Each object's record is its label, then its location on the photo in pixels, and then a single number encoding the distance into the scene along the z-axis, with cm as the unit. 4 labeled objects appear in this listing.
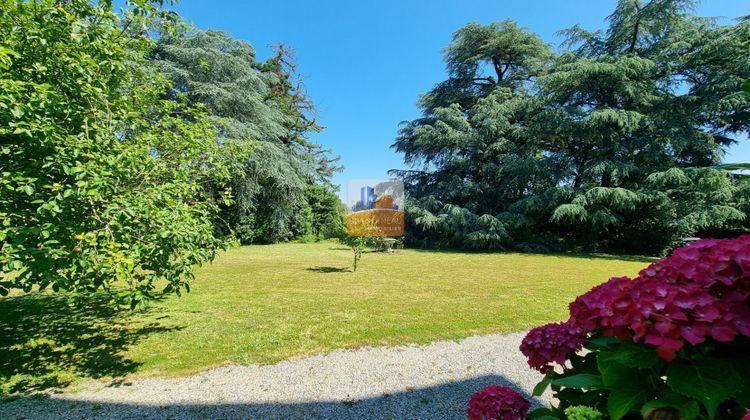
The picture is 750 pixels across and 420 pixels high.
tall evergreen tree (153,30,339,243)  1420
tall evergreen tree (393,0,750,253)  1199
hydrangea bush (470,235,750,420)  78
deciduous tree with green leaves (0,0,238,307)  213
